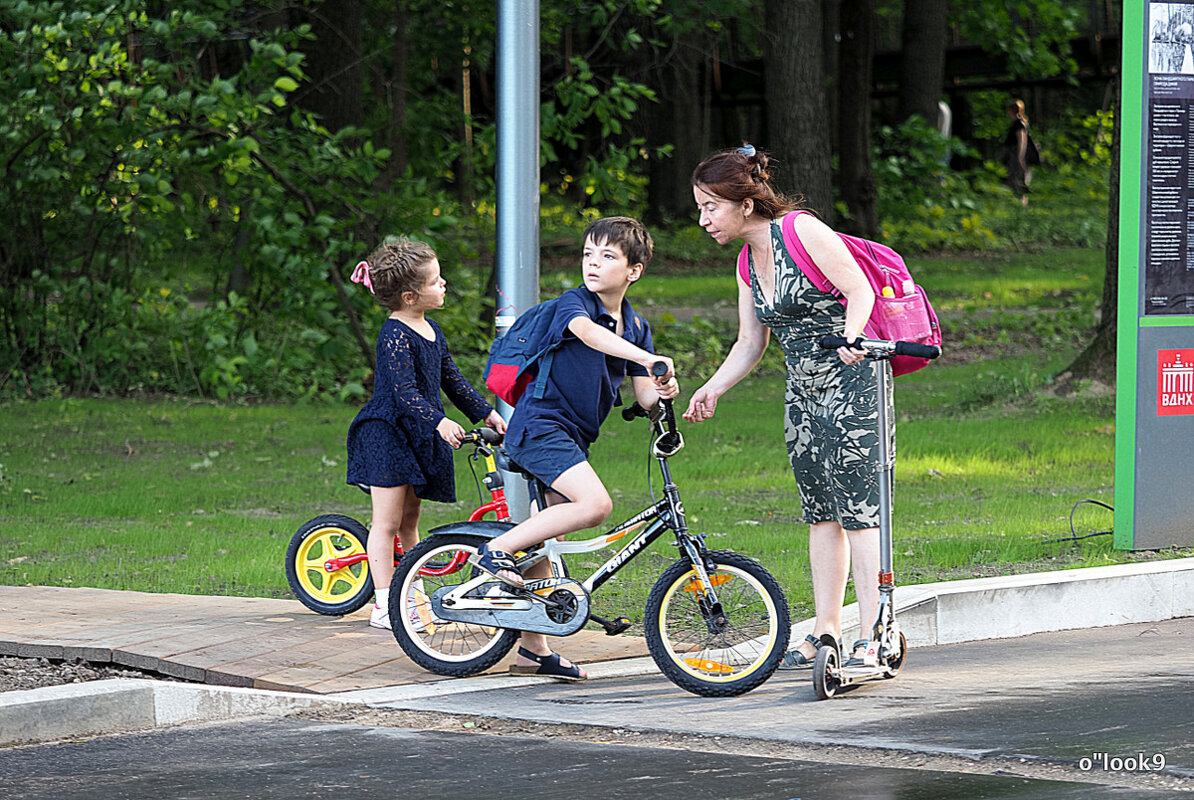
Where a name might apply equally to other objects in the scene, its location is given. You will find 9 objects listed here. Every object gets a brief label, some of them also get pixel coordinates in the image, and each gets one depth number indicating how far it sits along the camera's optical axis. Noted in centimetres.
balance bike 1387
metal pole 1393
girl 1312
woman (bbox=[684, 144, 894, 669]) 1143
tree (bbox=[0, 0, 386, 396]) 2747
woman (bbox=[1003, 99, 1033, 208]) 7375
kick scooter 1089
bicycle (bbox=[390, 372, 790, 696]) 1120
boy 1141
